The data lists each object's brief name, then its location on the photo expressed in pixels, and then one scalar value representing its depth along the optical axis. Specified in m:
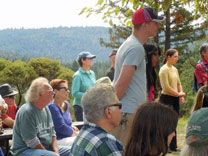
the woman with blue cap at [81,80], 5.82
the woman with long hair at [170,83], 5.91
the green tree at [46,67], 24.64
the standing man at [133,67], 3.10
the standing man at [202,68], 5.66
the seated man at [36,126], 3.94
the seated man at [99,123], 2.18
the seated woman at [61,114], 4.61
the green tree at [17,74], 23.03
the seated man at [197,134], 2.09
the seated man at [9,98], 5.28
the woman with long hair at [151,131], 2.13
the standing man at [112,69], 6.05
